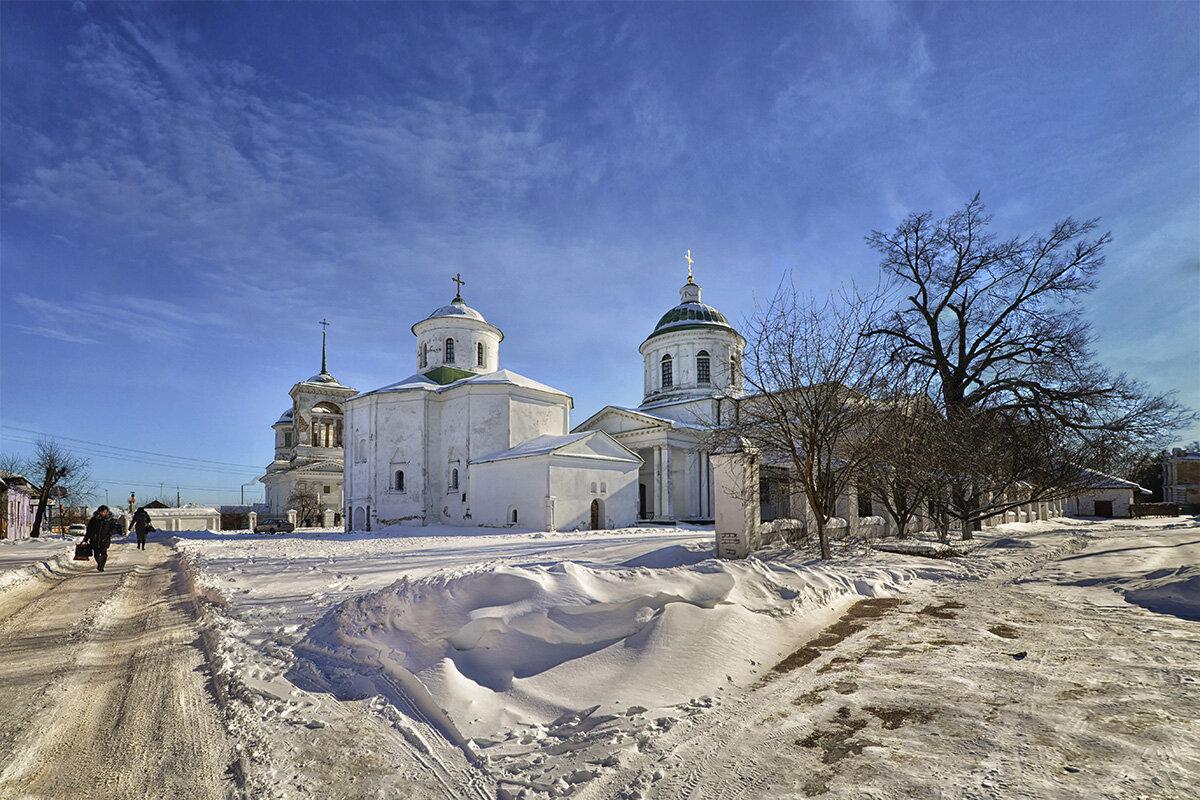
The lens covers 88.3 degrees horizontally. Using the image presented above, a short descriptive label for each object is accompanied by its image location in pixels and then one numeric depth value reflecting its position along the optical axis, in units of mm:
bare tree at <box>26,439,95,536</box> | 35125
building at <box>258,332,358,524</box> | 50219
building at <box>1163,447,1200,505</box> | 57562
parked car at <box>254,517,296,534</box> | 34500
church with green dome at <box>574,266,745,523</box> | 32344
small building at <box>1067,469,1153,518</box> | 42456
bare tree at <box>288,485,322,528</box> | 46625
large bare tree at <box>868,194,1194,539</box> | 18188
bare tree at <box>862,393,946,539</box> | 14383
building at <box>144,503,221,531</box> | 44938
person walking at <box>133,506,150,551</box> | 21719
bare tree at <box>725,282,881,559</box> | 12055
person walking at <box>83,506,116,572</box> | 14547
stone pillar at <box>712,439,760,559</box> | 11281
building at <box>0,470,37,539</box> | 29078
